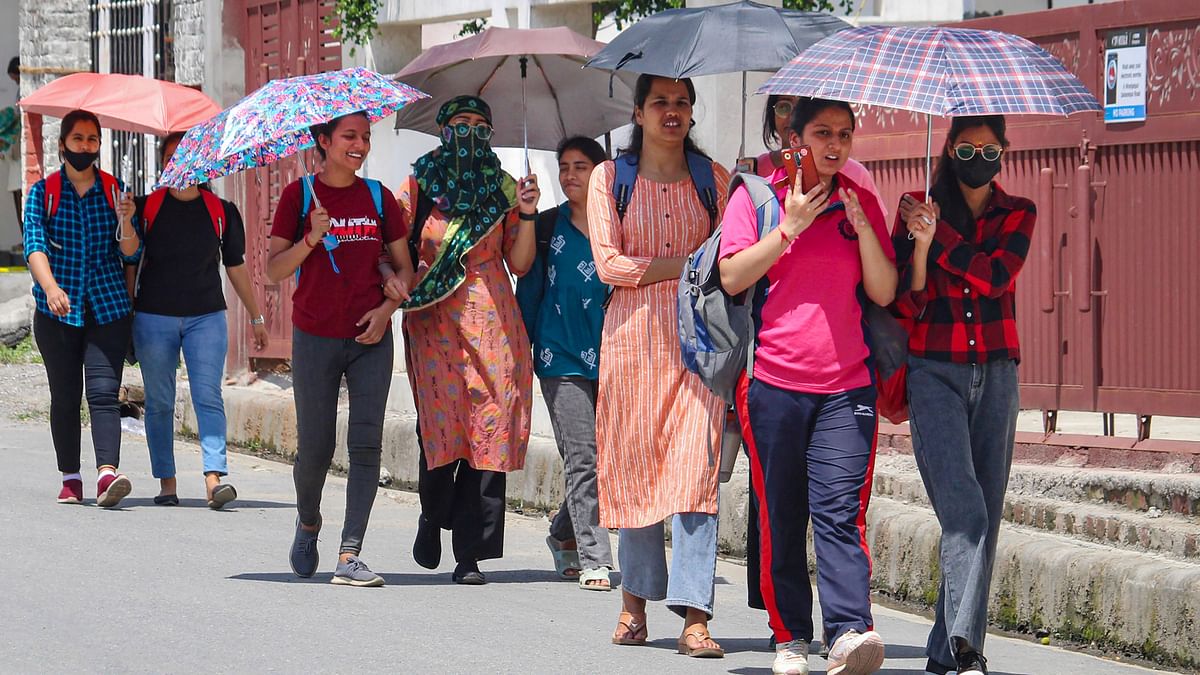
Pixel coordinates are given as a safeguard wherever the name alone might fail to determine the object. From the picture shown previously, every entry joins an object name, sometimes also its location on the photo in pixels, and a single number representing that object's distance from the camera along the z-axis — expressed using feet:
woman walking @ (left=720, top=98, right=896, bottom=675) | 36.09
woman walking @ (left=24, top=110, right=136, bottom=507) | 60.54
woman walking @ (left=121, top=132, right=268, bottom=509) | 60.75
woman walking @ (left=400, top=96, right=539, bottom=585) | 49.39
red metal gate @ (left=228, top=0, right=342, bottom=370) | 90.84
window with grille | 115.24
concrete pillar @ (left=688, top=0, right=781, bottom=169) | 64.23
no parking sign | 52.90
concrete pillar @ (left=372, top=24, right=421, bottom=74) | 84.69
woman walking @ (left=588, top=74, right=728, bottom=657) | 39.75
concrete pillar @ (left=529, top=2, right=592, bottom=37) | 73.97
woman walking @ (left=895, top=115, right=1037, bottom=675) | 35.78
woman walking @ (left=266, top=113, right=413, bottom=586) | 48.39
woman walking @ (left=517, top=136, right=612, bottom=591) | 49.70
